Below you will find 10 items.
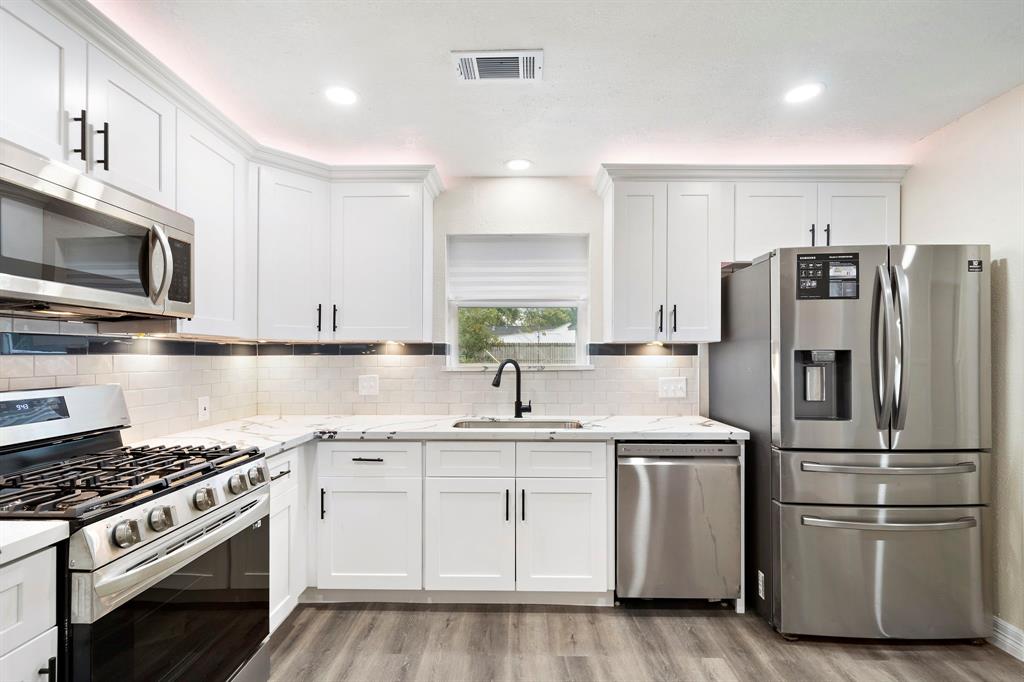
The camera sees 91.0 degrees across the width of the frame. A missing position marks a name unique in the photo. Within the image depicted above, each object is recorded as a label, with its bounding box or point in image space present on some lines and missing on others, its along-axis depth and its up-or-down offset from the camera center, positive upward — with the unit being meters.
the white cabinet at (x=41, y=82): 1.40 +0.78
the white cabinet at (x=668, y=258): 2.99 +0.54
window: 3.47 +0.34
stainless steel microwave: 1.24 +0.29
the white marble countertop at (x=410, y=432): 2.41 -0.44
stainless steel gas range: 1.23 -0.55
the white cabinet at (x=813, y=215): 2.99 +0.80
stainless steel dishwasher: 2.62 -0.94
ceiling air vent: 2.01 +1.16
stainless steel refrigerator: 2.33 -0.46
